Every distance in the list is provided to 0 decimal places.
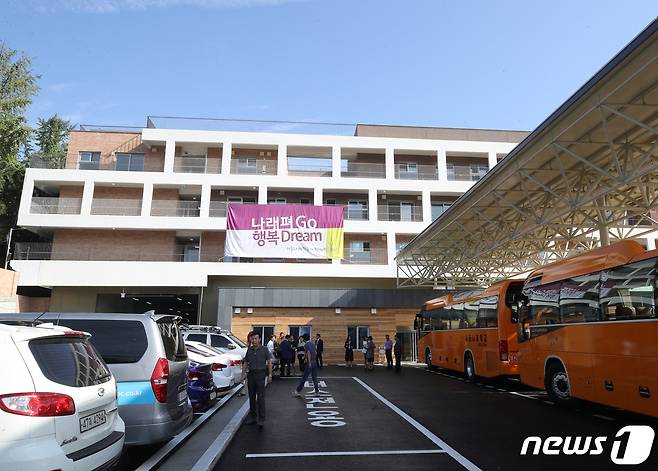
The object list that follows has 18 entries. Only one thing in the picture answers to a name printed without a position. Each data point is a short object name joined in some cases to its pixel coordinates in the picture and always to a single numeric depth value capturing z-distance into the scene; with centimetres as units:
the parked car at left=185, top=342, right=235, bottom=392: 1166
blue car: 884
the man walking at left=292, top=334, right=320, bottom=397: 1248
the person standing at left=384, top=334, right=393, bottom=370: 2284
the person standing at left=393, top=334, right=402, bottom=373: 2157
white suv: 336
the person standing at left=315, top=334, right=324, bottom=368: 2144
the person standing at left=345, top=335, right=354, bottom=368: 2452
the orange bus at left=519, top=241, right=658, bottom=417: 790
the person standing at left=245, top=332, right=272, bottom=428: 847
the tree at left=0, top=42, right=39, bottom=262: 3291
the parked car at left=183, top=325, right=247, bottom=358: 1502
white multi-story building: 2783
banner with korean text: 2988
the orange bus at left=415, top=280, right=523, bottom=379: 1389
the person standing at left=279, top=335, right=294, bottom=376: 1721
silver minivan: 558
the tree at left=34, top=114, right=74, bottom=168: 5269
